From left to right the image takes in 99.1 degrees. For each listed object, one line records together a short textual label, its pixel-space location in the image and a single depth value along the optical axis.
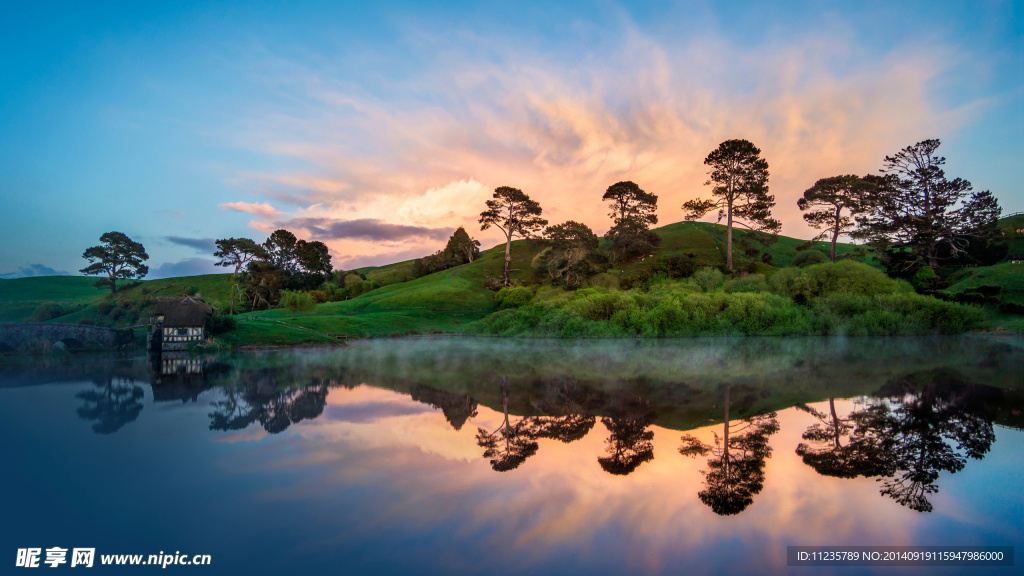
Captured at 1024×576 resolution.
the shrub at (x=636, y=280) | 48.72
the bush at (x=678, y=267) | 49.40
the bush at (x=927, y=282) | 40.46
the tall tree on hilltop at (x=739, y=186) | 49.41
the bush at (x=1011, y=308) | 34.78
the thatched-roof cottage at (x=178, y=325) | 32.19
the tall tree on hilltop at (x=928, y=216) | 45.41
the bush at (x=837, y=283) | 36.38
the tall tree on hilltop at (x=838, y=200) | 47.94
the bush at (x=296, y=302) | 42.34
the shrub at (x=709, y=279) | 43.25
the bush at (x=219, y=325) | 33.06
